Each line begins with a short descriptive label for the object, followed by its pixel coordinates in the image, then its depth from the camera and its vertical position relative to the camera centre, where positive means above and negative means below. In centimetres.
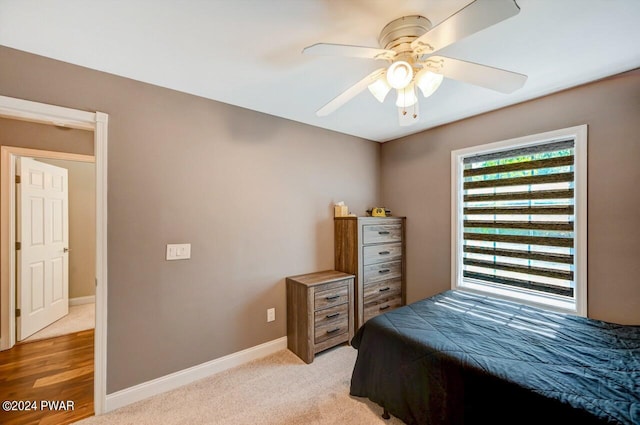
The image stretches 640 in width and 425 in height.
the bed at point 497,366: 114 -80
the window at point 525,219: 218 -6
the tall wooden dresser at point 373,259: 288 -56
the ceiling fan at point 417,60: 111 +78
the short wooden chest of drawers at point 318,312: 248 -102
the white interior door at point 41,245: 282 -41
